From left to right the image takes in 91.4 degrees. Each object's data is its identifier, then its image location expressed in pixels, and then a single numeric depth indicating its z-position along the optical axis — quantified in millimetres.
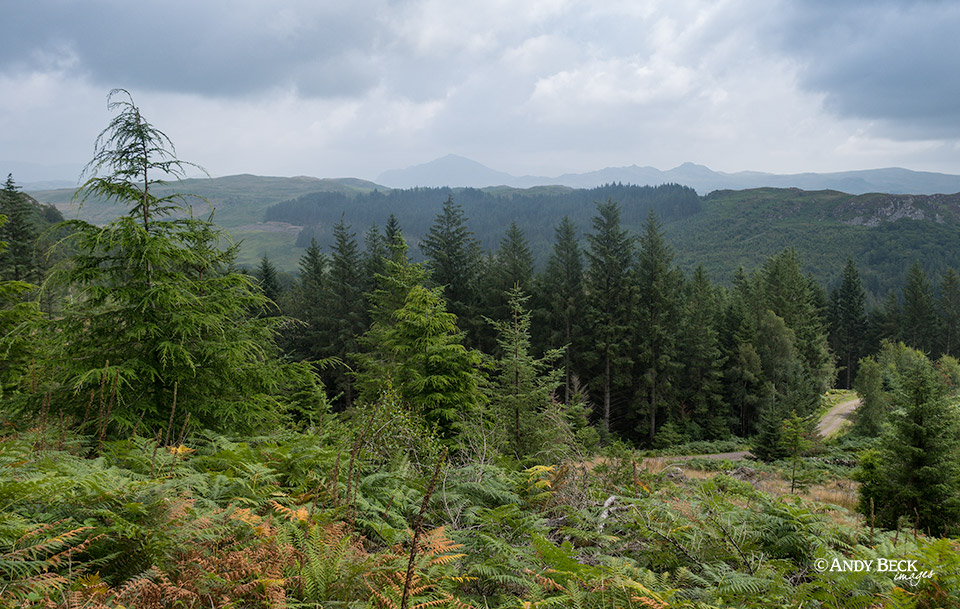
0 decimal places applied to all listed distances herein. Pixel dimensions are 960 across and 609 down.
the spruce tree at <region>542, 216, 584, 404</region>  34031
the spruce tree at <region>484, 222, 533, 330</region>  34375
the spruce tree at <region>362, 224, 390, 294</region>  33688
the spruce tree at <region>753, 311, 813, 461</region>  31531
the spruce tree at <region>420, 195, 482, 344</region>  33719
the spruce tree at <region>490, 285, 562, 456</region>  11211
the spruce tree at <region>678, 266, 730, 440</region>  33334
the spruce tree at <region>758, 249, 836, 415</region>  40438
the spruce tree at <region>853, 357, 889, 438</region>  30814
